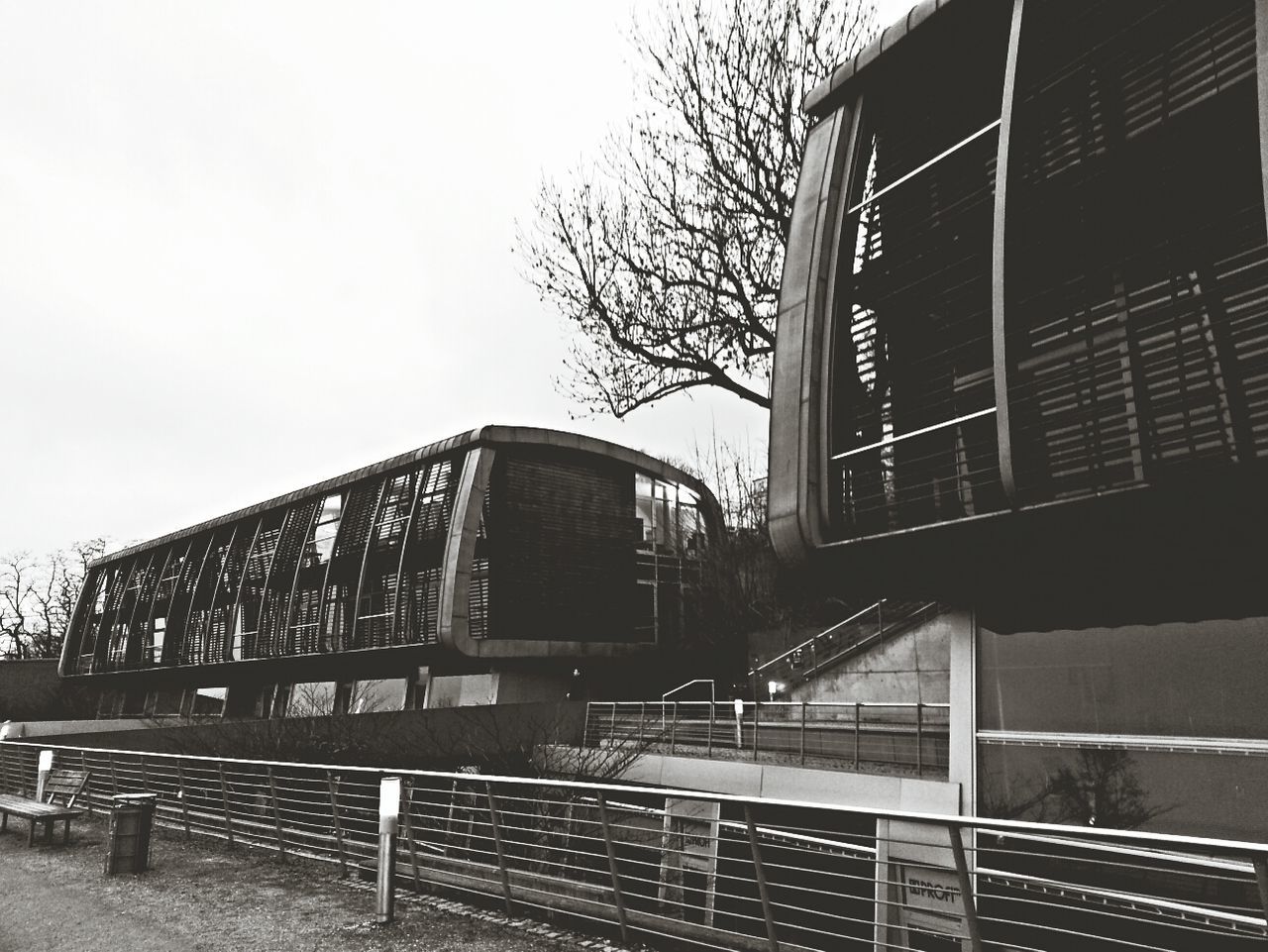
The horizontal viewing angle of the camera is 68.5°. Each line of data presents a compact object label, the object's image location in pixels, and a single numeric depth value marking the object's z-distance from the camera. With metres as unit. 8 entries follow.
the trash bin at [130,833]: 9.22
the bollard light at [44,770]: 13.80
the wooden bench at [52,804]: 10.84
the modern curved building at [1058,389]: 7.79
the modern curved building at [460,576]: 26.58
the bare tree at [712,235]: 21.52
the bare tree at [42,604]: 60.25
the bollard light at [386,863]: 7.02
